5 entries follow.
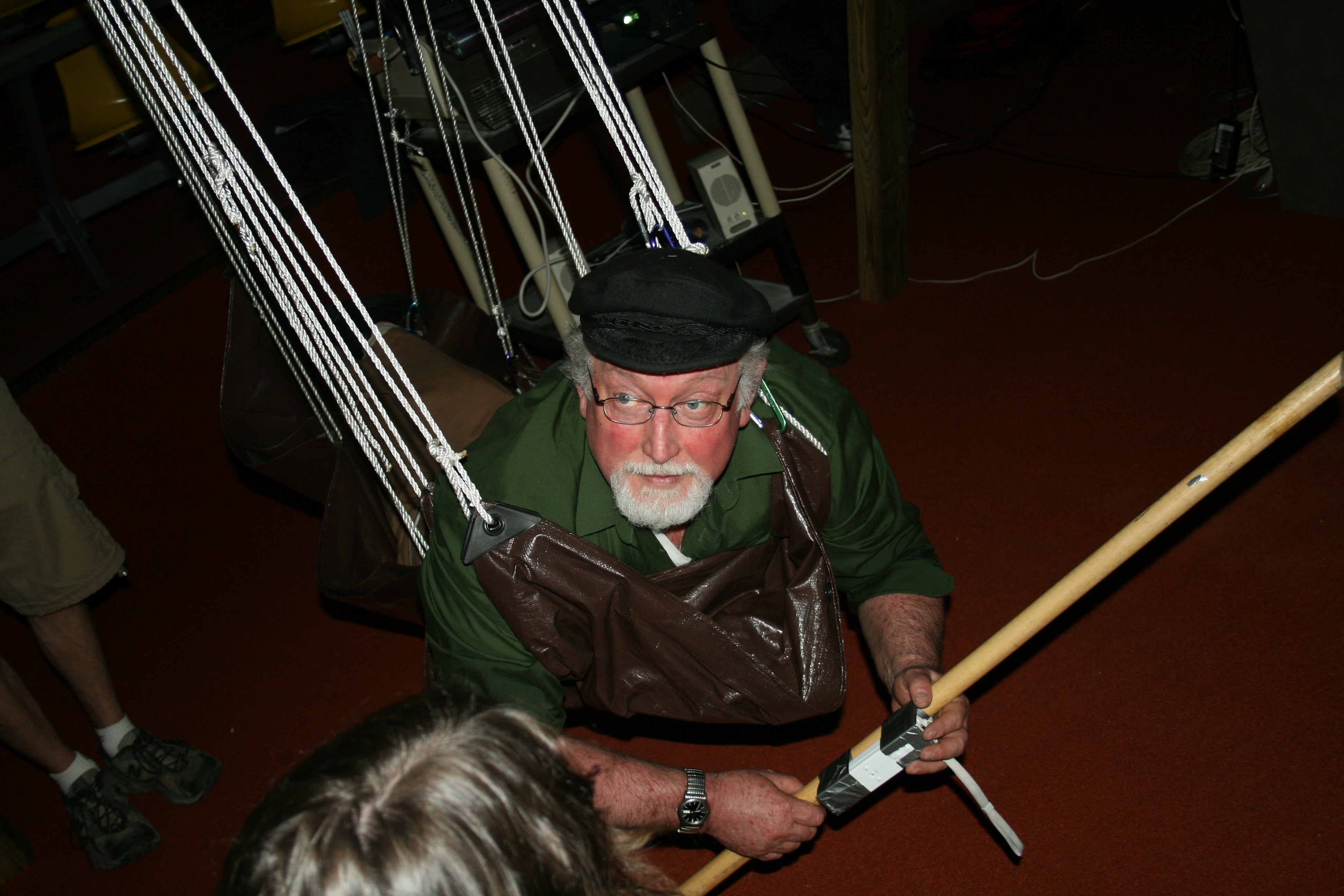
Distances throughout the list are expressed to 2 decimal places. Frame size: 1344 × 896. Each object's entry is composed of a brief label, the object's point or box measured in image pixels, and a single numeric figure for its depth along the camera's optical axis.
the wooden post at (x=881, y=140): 2.35
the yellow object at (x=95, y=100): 2.97
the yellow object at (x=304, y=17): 3.13
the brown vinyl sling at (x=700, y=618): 1.19
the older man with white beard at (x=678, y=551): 1.16
